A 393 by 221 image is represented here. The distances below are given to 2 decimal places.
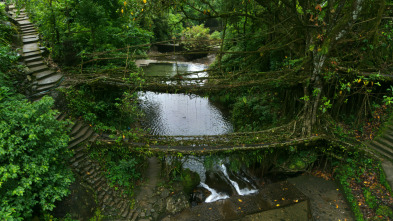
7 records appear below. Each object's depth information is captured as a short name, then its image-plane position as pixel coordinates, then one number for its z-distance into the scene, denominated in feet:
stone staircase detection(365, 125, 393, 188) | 27.50
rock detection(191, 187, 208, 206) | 35.45
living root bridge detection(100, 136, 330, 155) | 30.53
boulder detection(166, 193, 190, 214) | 31.93
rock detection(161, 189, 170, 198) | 33.71
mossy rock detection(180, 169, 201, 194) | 36.01
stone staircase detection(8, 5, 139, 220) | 30.50
